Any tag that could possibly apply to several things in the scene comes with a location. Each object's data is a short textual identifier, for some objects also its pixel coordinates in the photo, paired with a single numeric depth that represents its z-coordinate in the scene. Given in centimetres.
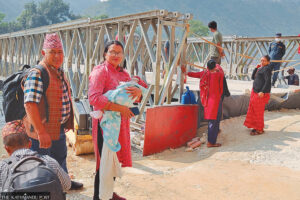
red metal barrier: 482
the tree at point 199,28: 6545
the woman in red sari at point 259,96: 516
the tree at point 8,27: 5353
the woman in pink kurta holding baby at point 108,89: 248
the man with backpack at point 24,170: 150
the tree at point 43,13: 5787
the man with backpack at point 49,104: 226
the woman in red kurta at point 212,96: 495
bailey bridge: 530
